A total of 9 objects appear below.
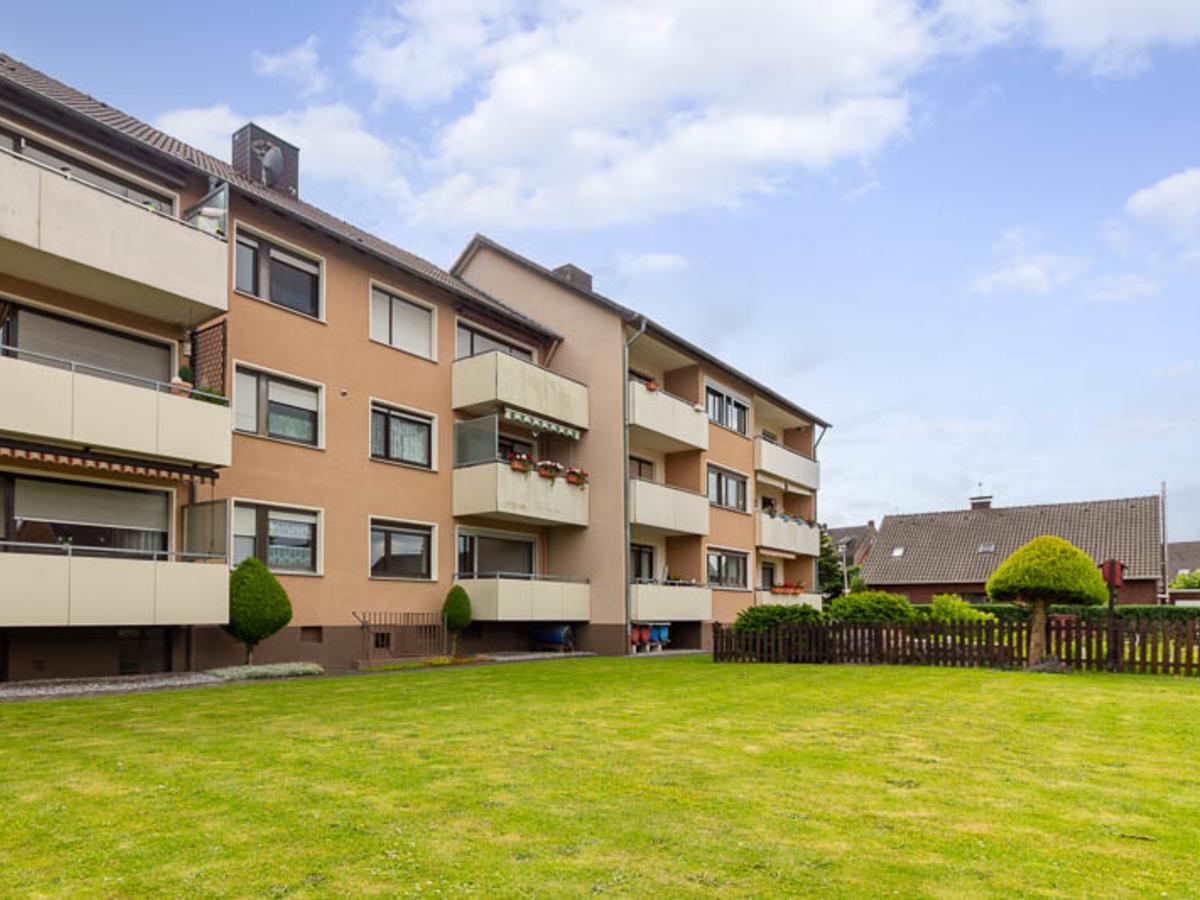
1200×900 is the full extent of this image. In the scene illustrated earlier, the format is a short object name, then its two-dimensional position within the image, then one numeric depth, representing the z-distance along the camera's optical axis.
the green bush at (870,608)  23.20
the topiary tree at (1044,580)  18.66
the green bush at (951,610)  26.14
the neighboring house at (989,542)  49.28
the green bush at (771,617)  22.39
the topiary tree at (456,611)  23.64
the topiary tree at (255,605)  18.02
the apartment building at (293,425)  15.98
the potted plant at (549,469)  25.89
